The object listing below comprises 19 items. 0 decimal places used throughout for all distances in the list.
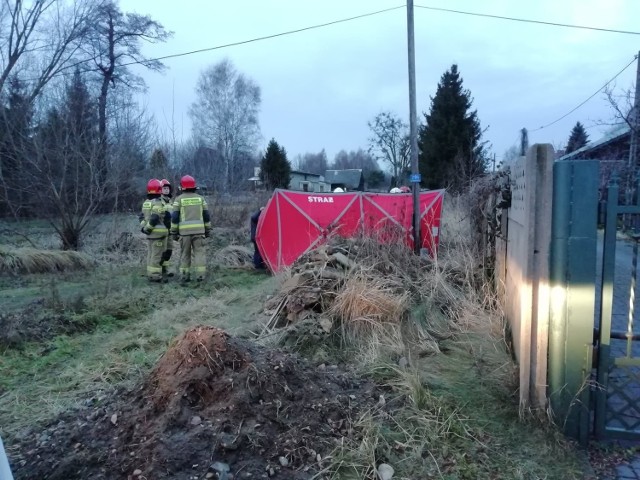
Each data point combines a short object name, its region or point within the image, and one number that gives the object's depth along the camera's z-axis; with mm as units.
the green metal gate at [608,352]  2994
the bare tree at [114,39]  28562
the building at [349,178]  56694
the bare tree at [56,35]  24016
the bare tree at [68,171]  12586
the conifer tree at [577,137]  46938
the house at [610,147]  24141
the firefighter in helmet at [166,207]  9742
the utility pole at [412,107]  9953
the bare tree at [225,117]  48375
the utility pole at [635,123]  16953
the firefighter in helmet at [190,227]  9297
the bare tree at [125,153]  13852
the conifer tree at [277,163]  44094
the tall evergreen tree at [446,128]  30562
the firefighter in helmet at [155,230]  9395
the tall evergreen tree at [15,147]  12953
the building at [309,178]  55612
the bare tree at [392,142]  52938
